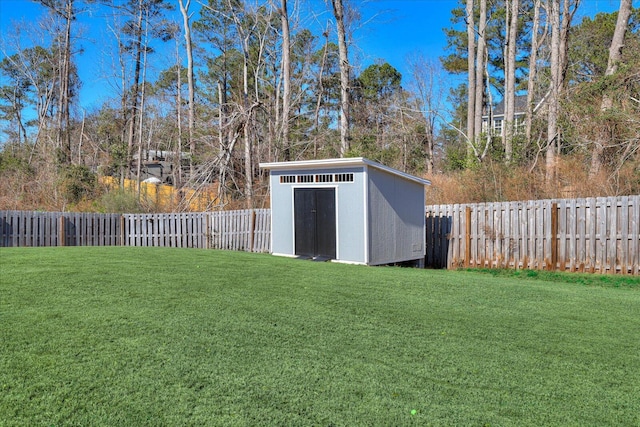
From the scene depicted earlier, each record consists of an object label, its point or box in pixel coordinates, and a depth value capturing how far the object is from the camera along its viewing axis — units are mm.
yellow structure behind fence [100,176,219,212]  18234
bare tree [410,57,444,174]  27256
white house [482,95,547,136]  19453
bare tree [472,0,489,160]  22453
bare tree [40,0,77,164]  28512
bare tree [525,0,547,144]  21266
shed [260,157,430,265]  11078
